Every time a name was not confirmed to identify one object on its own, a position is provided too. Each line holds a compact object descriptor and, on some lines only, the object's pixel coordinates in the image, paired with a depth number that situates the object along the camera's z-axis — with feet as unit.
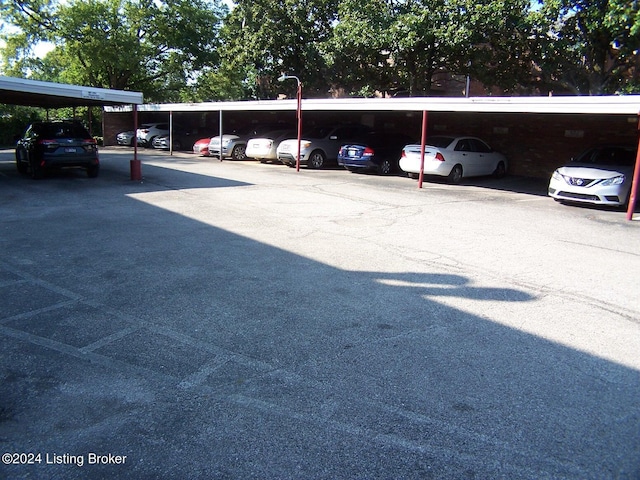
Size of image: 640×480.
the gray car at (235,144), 80.59
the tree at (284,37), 93.20
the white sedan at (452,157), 55.06
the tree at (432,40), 64.59
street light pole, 63.21
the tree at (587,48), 56.13
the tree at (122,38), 104.88
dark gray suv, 47.70
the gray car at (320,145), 68.80
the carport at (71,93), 42.59
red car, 85.46
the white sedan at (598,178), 41.65
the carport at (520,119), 41.15
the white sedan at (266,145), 74.28
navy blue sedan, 63.38
